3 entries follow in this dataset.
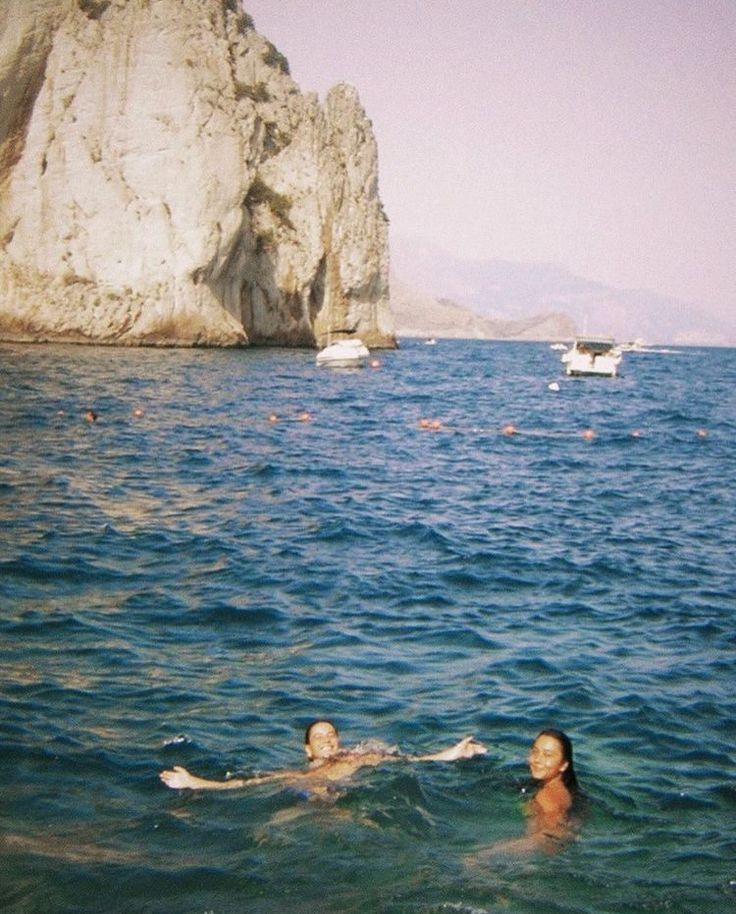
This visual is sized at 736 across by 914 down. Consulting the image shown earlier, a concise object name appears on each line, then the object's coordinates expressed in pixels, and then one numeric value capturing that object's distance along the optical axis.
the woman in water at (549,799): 6.82
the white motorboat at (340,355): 55.75
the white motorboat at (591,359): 60.75
